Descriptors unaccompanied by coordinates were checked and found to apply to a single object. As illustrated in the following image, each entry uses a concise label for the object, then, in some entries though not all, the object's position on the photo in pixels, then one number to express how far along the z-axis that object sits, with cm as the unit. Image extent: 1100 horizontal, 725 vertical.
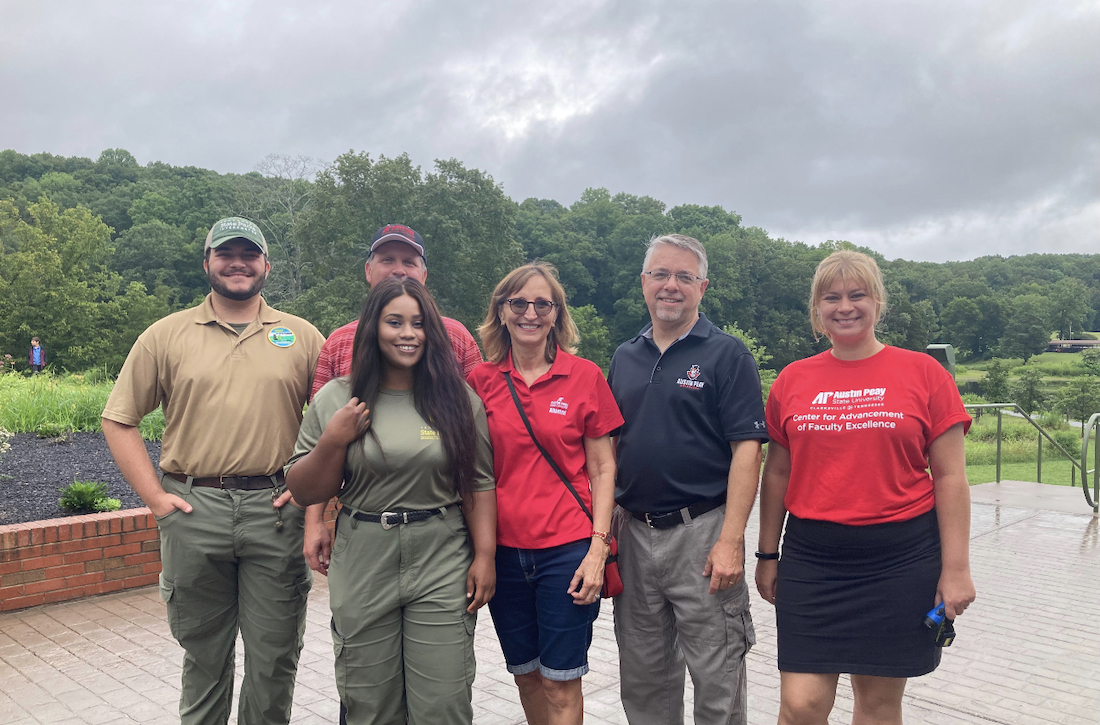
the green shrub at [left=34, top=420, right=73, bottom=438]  933
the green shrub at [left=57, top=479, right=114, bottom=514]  613
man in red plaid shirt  285
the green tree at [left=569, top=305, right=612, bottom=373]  5253
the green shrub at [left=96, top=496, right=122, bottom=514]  620
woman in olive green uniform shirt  255
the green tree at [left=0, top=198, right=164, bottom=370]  3084
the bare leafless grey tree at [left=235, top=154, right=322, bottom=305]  4338
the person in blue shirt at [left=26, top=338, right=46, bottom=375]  2805
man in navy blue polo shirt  285
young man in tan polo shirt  293
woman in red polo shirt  272
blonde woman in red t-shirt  254
